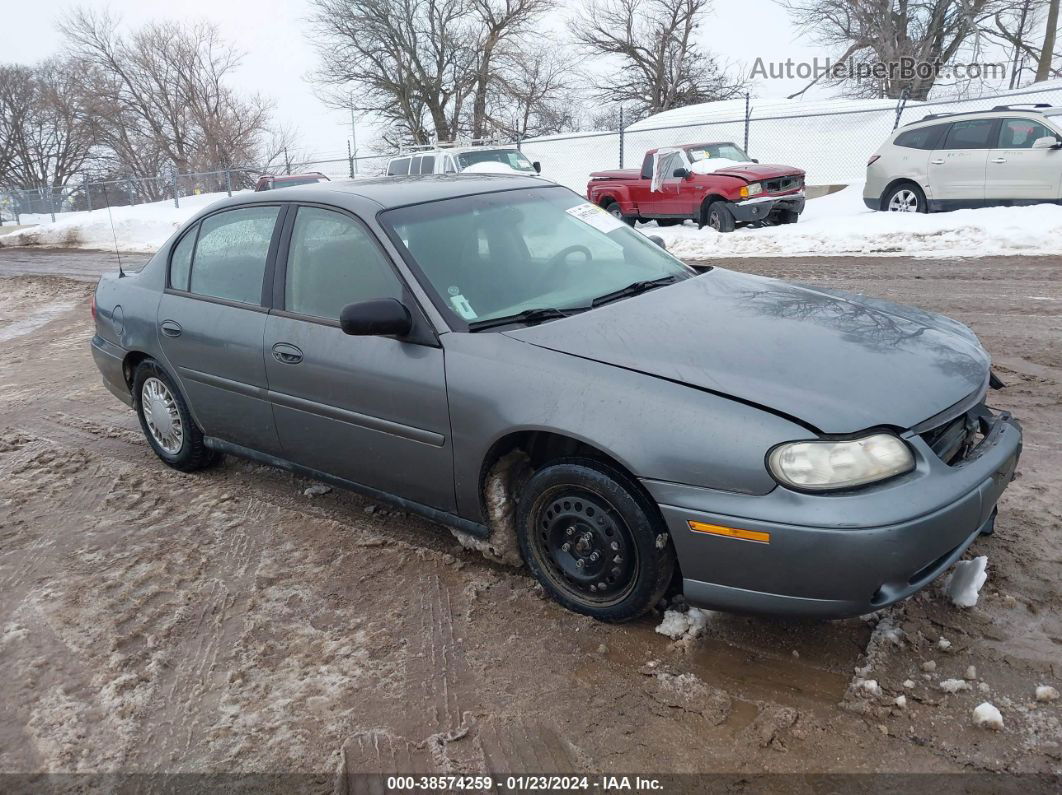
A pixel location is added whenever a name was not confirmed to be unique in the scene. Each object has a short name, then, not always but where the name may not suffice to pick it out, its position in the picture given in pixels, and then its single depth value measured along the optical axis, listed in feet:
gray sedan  8.18
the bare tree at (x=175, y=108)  148.97
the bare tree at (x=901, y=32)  106.73
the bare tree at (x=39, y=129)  165.17
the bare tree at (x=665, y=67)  125.49
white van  56.59
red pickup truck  44.16
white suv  38.17
